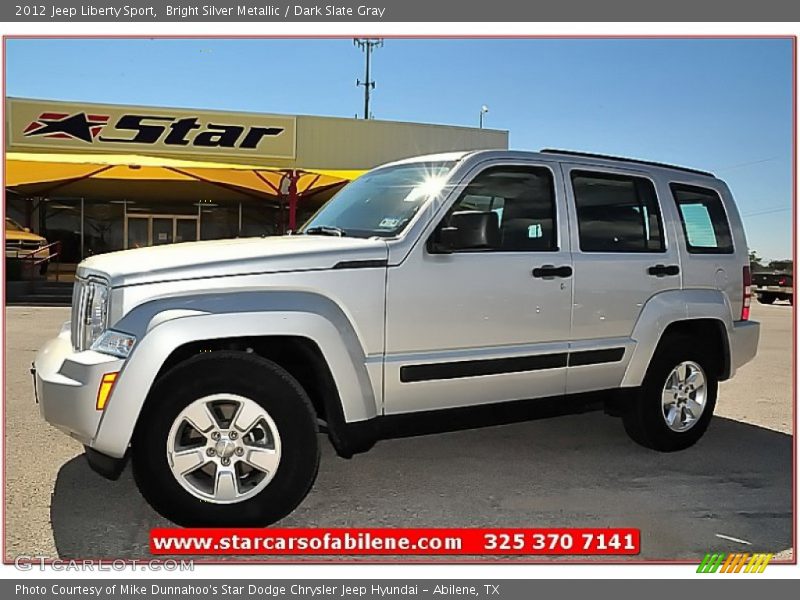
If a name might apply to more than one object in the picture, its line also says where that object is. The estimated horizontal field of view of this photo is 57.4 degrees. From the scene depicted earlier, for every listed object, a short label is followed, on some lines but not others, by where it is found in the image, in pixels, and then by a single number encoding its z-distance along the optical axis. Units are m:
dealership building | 19.59
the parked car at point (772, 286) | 20.51
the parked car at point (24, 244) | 20.19
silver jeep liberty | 3.56
